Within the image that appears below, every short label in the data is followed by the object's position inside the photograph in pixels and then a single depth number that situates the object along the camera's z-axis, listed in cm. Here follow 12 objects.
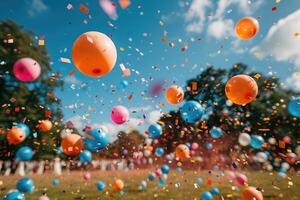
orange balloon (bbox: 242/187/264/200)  499
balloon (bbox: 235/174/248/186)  745
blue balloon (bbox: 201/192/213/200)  616
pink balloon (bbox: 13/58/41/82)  591
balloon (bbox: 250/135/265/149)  928
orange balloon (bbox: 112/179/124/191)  809
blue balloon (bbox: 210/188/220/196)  695
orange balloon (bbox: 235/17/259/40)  564
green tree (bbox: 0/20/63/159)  2155
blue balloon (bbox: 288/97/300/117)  636
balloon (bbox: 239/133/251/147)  978
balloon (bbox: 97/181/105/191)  831
